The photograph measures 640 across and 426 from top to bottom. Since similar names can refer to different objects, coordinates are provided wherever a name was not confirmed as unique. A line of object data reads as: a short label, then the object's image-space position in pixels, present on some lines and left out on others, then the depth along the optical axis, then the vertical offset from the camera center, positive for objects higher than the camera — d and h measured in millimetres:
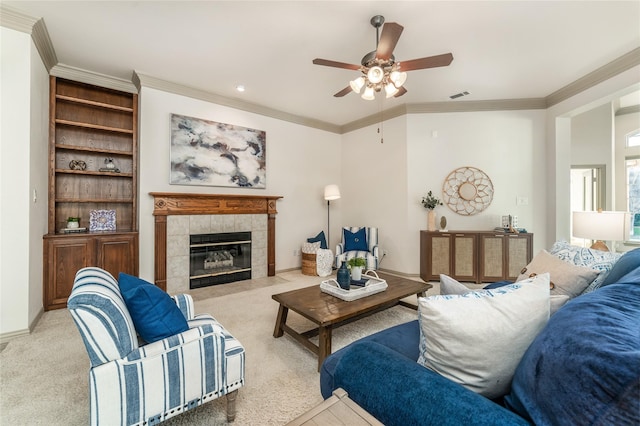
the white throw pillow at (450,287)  1504 -423
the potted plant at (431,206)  4387 +106
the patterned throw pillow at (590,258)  1599 -311
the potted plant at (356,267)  2688 -546
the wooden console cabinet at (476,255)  4039 -646
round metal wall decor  4418 +356
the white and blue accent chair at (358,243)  4678 -538
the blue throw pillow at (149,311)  1357 -501
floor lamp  5102 +392
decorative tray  2326 -691
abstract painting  3904 +927
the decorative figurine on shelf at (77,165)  3462 +632
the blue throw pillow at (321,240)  5098 -513
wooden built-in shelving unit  3080 +461
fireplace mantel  3666 +73
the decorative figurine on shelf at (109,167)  3635 +630
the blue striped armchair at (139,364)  1153 -719
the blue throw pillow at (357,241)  4801 -503
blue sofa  542 -407
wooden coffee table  1963 -746
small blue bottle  2434 -586
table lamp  2688 -141
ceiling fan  2282 +1310
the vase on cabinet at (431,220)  4383 -130
